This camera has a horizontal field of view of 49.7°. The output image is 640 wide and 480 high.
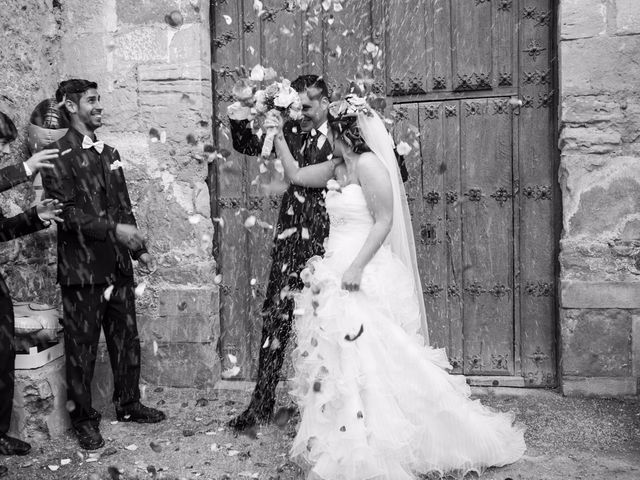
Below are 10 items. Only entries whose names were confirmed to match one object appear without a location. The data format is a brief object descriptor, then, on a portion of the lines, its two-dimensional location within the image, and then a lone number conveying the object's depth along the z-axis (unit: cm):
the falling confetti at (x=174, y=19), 445
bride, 311
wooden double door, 437
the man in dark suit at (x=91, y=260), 378
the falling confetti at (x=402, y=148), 439
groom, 388
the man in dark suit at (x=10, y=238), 349
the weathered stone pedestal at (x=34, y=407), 378
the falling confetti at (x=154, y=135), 452
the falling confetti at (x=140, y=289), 458
